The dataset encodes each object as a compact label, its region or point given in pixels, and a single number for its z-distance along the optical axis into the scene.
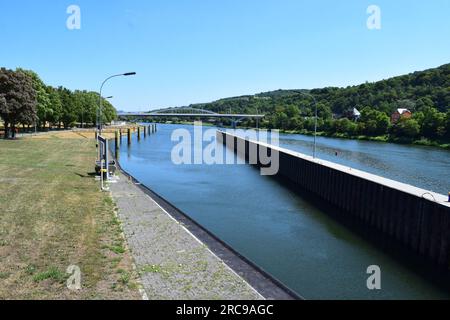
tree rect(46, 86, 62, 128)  77.56
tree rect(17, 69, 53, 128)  67.62
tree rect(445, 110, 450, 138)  82.66
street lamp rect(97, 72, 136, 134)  26.47
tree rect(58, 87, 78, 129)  88.69
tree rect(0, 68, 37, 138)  52.03
